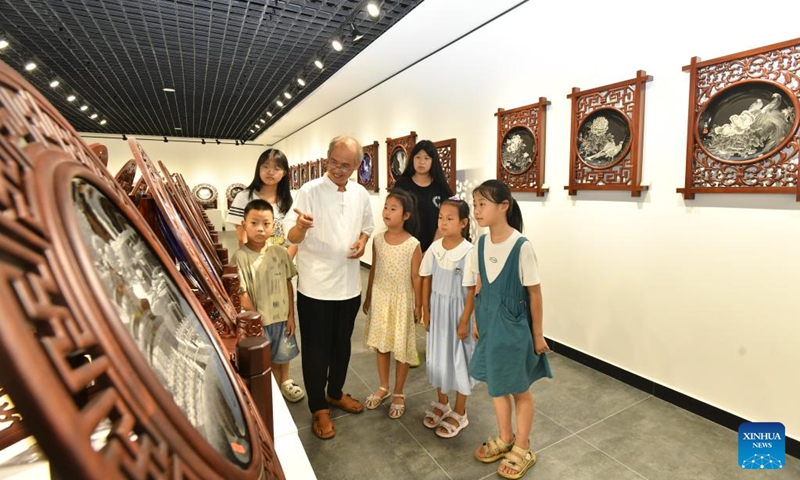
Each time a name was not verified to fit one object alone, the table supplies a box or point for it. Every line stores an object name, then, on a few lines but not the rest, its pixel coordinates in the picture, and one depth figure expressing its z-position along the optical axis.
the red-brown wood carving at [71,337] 0.15
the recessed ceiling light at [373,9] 3.55
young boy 2.08
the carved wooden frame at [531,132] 3.29
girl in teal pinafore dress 1.76
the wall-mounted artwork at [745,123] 1.97
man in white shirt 2.01
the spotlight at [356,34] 4.24
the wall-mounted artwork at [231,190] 13.44
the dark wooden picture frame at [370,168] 6.33
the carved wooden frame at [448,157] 4.31
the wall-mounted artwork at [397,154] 5.29
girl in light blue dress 2.13
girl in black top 2.90
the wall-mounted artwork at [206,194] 13.11
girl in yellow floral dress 2.28
